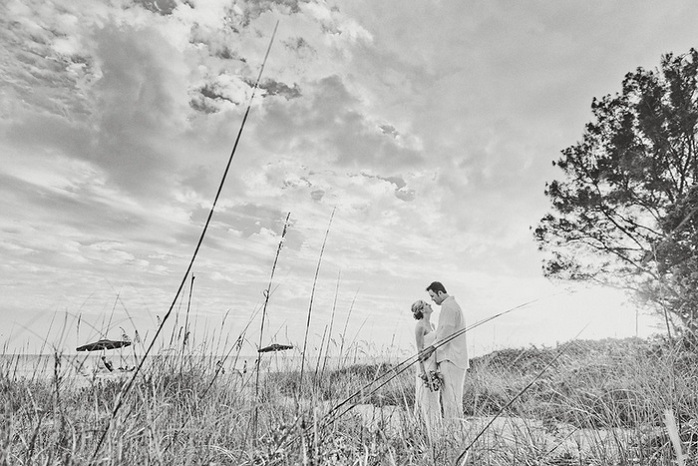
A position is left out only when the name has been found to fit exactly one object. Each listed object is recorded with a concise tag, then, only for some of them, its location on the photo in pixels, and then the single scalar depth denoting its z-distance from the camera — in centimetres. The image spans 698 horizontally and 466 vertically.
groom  647
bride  640
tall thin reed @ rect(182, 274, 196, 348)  336
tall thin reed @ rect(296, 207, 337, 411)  252
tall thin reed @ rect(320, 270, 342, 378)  285
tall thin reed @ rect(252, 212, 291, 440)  260
